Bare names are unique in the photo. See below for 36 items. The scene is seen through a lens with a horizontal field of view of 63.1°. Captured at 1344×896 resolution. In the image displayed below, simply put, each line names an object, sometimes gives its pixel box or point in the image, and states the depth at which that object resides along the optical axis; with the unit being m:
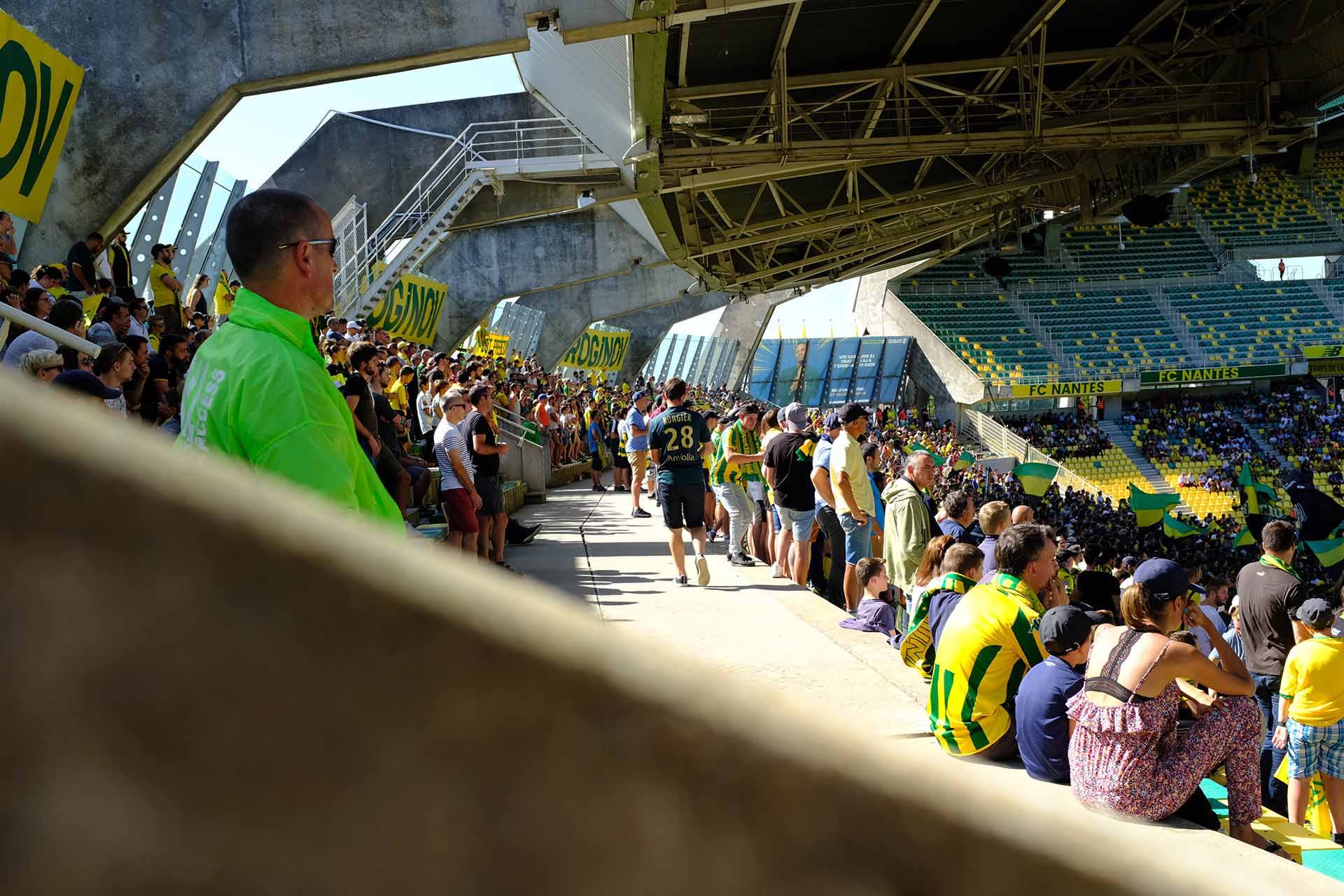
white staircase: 19.30
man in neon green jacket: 1.85
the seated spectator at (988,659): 5.02
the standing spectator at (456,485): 8.45
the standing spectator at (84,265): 8.70
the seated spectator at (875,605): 7.52
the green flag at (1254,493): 25.09
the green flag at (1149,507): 23.12
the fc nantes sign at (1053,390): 37.03
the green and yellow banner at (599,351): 35.84
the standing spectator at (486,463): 8.58
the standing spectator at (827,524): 9.16
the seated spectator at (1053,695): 4.75
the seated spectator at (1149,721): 4.44
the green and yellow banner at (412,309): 19.72
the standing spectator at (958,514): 7.92
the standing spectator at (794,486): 9.20
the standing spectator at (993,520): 7.09
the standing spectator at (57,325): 5.48
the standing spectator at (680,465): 8.84
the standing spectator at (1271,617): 7.29
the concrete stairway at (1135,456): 34.21
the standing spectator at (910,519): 8.07
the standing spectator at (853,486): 8.68
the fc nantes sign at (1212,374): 37.69
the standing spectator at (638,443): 14.14
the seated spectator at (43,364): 4.73
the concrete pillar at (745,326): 44.53
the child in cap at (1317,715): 6.50
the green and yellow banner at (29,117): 6.89
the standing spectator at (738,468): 10.11
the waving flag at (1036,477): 24.09
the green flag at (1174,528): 21.48
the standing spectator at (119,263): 10.23
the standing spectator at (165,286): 9.84
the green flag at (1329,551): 20.44
